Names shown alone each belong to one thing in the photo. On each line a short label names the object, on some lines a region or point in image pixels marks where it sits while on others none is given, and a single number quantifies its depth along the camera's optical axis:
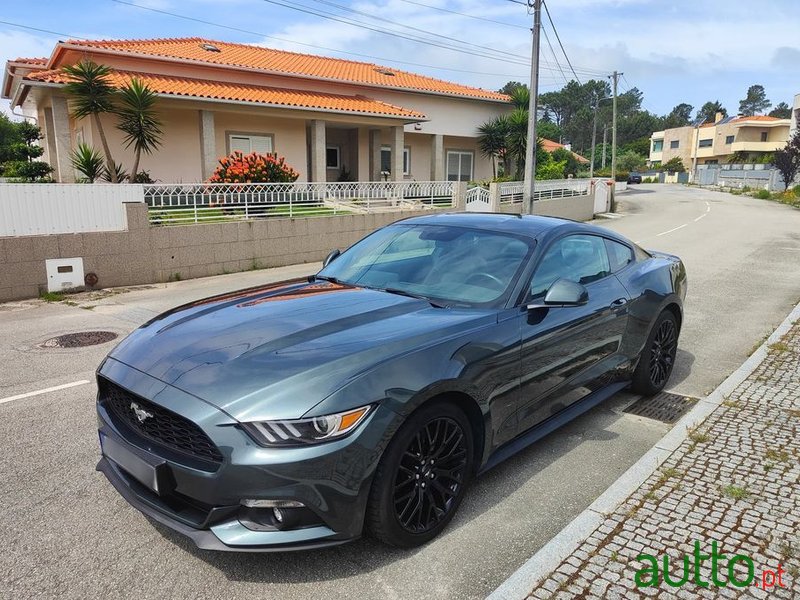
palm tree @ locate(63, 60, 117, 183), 13.56
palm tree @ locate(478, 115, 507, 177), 26.05
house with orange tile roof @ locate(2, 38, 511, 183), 16.61
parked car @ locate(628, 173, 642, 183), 65.88
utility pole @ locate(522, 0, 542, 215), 17.84
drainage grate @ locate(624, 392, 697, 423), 4.64
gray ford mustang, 2.40
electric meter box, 9.57
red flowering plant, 14.24
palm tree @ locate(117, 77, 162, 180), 13.93
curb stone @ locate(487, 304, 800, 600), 2.55
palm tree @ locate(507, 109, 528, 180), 25.75
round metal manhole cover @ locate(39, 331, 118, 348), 6.73
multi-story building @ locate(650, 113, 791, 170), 74.06
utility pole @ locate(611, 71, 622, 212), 38.92
